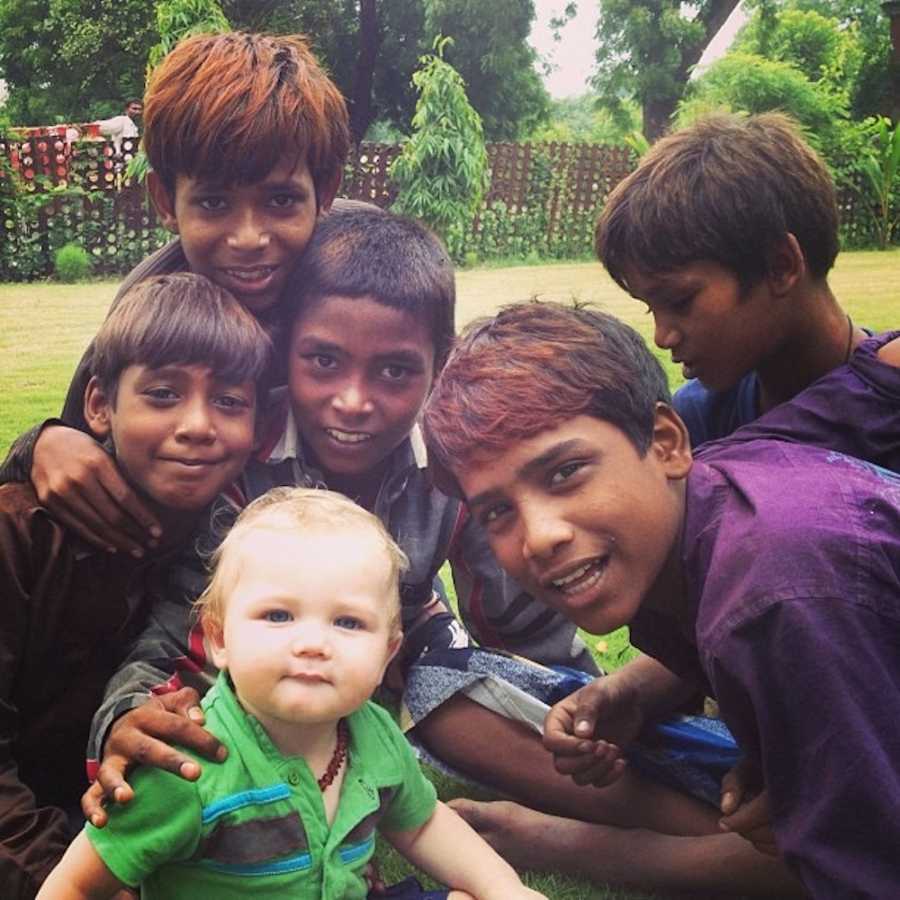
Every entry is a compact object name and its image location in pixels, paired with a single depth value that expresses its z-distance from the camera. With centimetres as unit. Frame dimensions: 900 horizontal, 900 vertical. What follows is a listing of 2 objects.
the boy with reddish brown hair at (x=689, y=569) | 109
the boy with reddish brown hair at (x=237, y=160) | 184
